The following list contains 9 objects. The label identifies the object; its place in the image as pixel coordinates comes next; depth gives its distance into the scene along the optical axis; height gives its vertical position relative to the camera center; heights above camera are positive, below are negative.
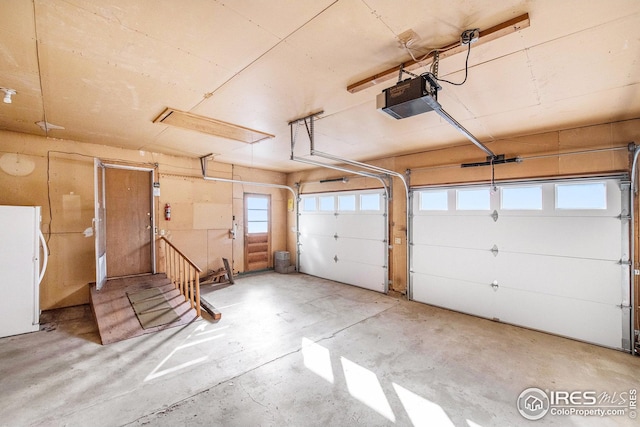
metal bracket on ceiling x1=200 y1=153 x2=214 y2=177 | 5.82 +1.17
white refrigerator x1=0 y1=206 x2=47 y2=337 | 3.47 -0.70
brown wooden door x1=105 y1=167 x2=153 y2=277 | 4.95 -0.12
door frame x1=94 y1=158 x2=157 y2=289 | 5.19 +0.11
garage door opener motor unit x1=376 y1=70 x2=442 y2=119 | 1.84 +0.83
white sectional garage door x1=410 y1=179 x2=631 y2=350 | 3.34 -0.66
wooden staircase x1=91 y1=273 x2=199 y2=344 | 3.51 -1.39
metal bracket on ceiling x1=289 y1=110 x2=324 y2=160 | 3.24 +1.20
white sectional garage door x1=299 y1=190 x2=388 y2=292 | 5.72 -0.58
